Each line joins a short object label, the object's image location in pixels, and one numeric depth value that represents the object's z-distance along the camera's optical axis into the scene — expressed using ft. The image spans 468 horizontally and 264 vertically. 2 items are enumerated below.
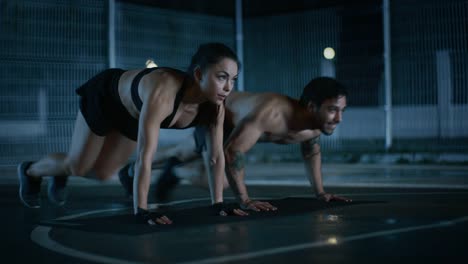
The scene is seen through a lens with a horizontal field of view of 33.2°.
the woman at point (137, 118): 16.99
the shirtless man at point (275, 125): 20.13
